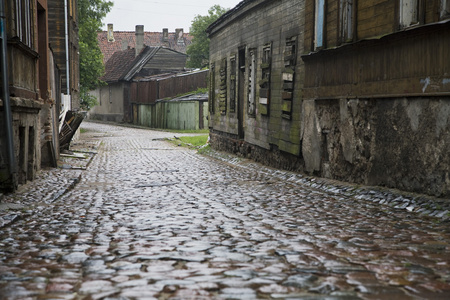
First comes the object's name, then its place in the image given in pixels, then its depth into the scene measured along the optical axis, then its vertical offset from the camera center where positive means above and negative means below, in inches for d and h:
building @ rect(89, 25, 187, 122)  2107.5 +104.1
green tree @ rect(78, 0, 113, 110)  1330.0 +123.4
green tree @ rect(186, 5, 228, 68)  2285.9 +194.5
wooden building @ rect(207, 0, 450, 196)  329.1 +8.0
